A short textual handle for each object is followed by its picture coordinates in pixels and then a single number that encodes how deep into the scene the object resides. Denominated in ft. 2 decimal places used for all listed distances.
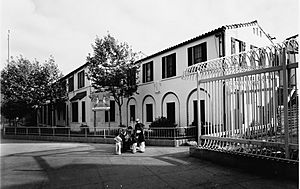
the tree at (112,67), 54.24
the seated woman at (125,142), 33.99
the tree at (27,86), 65.31
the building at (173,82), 44.57
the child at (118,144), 32.12
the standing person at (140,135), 33.47
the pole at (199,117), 25.59
